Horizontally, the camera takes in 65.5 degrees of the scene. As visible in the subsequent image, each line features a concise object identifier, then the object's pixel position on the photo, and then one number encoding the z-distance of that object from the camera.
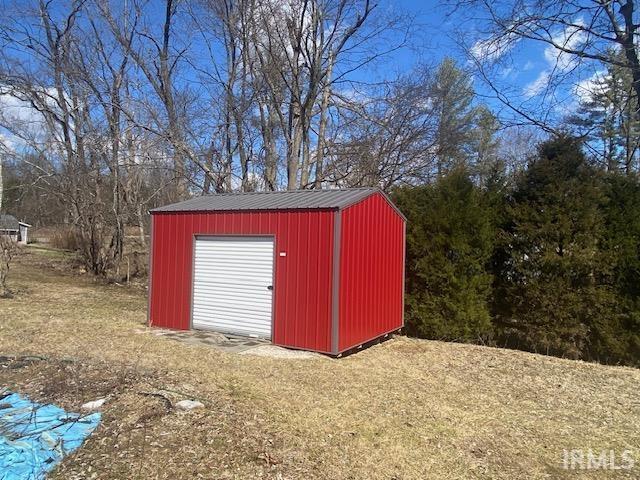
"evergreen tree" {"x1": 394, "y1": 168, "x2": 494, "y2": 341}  9.03
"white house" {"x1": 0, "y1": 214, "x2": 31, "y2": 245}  35.53
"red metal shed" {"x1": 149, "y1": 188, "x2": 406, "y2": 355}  7.29
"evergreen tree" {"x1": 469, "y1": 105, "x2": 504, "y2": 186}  18.16
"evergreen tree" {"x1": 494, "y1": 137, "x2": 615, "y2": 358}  8.43
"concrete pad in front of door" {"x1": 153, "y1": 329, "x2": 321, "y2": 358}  7.18
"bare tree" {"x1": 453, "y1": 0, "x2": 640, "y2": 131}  9.98
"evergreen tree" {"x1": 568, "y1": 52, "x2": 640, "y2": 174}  17.41
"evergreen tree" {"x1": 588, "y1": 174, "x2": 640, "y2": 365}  8.23
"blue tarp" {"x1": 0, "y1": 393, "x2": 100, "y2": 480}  3.32
